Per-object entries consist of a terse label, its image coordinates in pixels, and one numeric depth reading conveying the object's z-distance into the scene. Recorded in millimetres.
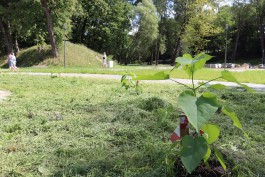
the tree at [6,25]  23291
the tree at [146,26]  34802
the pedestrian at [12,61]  17322
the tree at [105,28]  35313
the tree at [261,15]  34640
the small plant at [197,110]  1435
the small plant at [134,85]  5720
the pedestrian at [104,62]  22695
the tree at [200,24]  28172
